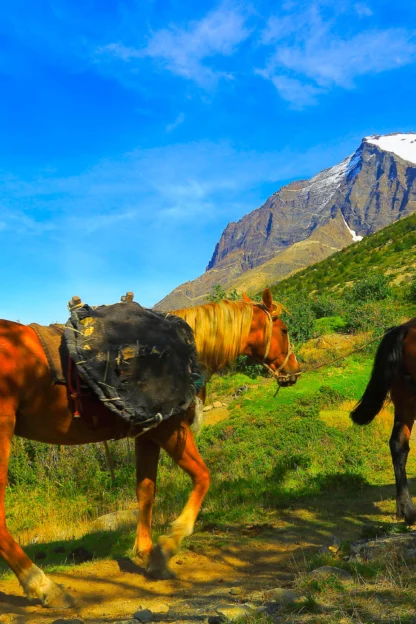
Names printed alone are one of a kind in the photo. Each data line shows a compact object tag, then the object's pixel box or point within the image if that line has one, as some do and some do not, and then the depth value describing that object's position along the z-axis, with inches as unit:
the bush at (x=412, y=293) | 801.6
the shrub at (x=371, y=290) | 872.9
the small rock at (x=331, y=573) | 151.9
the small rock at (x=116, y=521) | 257.9
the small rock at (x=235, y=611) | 125.8
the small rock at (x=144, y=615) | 134.3
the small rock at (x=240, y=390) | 575.3
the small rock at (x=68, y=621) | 131.3
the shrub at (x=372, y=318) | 670.0
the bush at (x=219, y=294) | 745.9
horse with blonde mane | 156.3
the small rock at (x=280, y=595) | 138.9
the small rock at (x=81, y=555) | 215.5
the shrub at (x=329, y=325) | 730.2
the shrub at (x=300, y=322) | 730.8
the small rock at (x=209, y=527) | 240.1
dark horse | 247.5
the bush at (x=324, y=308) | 849.5
